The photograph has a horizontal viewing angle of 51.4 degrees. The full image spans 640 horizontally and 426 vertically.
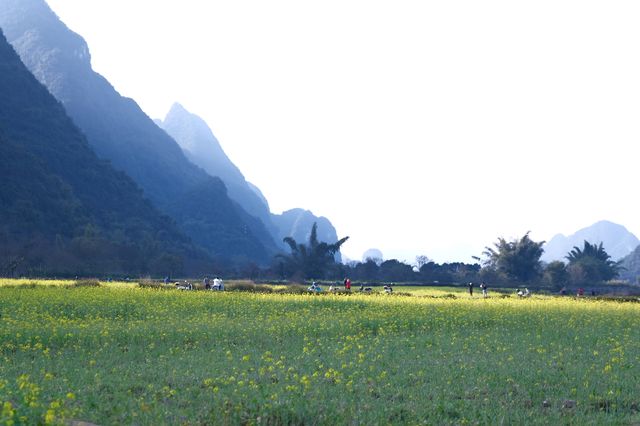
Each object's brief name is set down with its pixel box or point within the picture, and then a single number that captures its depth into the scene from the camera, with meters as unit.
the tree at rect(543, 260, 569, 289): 99.87
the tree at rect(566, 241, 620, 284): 107.94
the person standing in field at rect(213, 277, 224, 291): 49.67
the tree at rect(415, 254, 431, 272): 153.50
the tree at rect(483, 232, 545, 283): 109.62
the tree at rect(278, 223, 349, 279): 104.00
